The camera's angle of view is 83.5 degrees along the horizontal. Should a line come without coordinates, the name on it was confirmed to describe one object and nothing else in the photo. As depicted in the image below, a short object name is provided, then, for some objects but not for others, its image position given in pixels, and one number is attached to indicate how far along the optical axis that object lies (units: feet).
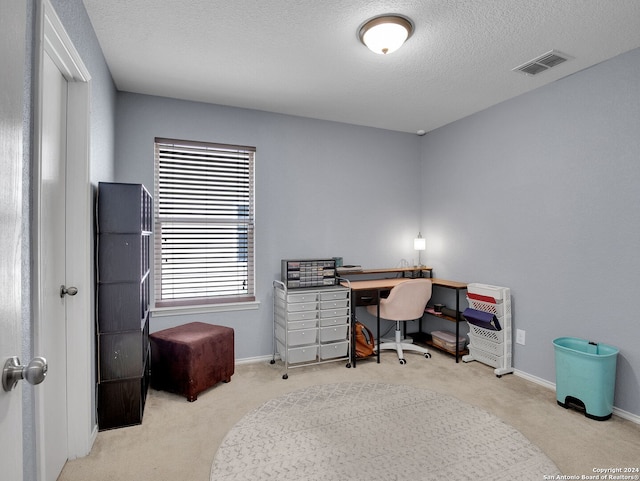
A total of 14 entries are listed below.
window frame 11.19
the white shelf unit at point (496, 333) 11.00
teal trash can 8.15
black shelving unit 7.55
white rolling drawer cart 11.05
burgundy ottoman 9.10
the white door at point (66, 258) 5.88
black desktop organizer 11.62
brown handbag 12.06
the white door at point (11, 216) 2.41
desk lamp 14.25
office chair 11.73
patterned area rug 6.42
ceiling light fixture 7.09
